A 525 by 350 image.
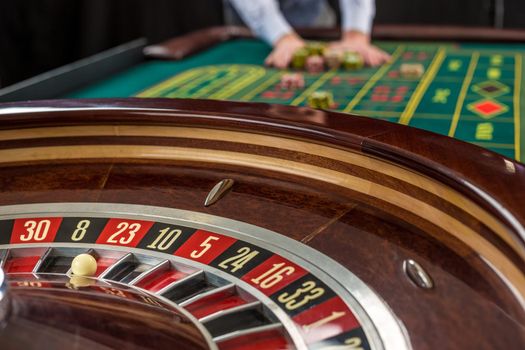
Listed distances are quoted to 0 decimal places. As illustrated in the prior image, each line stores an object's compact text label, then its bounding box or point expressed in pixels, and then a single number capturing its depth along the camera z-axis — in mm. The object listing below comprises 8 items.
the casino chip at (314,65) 2875
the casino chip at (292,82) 2570
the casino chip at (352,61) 2906
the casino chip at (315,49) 2970
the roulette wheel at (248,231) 902
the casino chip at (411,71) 2715
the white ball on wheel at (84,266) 1085
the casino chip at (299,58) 2928
